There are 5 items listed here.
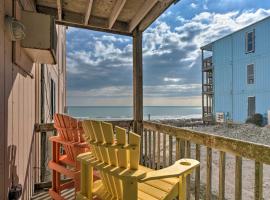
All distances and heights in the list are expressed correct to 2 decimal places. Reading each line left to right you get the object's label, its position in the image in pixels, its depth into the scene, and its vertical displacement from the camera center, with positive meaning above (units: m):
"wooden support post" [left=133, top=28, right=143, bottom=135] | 2.75 +0.29
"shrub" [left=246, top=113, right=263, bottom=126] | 9.12 -1.09
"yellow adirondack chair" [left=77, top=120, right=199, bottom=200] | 1.10 -0.49
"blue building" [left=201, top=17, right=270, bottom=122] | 9.13 +1.61
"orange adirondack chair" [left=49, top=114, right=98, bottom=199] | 1.91 -0.59
